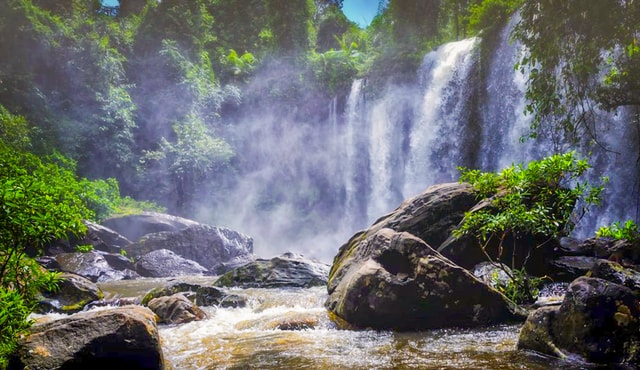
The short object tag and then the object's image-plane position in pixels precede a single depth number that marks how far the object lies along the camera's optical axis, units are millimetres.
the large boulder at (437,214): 9656
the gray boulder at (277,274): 12664
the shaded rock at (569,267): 8695
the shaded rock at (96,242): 16645
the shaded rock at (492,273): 7783
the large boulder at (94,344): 4383
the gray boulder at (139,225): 20875
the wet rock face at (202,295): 9789
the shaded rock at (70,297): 9552
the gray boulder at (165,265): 16742
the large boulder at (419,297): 6605
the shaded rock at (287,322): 7173
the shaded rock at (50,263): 13789
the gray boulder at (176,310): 8102
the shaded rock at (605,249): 8219
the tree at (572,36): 6113
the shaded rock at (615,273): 6359
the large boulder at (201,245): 19438
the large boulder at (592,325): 4320
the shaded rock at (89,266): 14625
